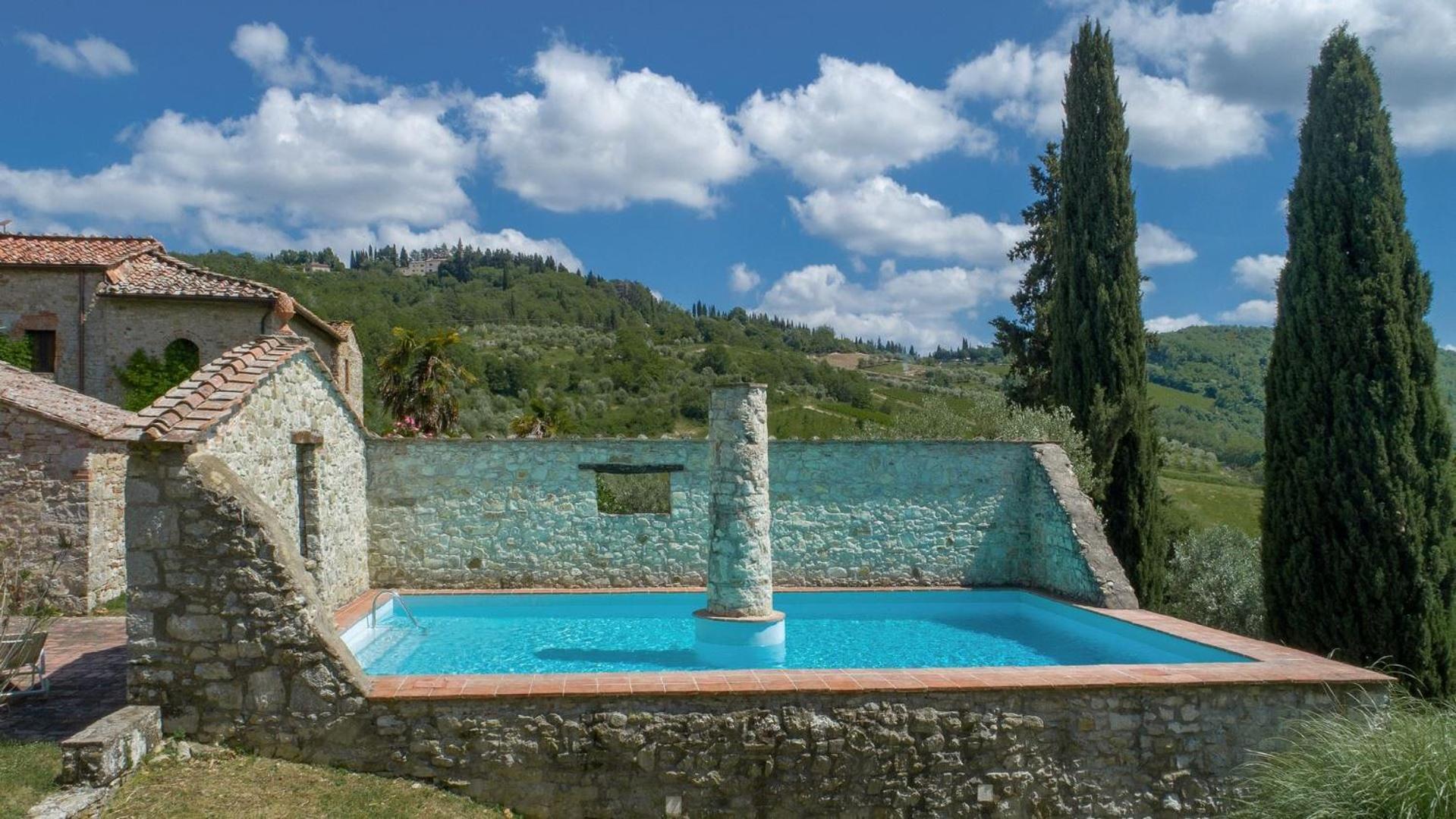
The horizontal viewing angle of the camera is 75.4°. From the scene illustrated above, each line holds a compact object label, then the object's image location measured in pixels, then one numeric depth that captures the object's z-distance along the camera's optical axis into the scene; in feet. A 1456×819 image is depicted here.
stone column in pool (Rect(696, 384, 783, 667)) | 36.76
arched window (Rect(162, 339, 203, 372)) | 61.82
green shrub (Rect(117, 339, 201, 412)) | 61.11
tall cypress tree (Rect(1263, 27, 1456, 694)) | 38.55
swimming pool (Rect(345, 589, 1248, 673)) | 34.30
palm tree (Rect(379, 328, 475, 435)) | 83.71
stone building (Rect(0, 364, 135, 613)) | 38.75
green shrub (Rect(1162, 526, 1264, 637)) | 50.96
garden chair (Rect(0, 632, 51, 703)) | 22.74
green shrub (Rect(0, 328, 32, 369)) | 59.36
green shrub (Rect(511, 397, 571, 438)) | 83.87
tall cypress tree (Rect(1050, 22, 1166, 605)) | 53.11
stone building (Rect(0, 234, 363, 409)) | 60.49
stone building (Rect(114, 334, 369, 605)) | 21.56
